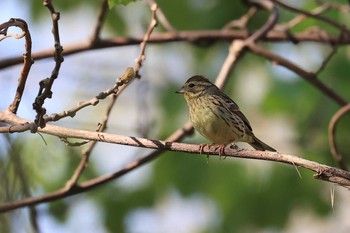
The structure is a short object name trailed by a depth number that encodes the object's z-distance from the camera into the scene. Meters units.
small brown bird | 9.13
